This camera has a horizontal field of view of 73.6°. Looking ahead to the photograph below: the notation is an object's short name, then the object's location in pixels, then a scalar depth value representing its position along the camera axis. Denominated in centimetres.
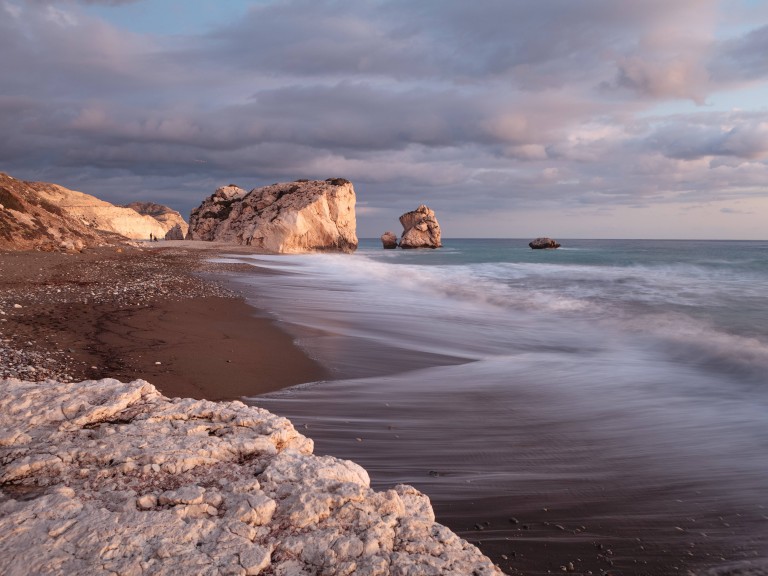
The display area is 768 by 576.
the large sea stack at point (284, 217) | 5222
